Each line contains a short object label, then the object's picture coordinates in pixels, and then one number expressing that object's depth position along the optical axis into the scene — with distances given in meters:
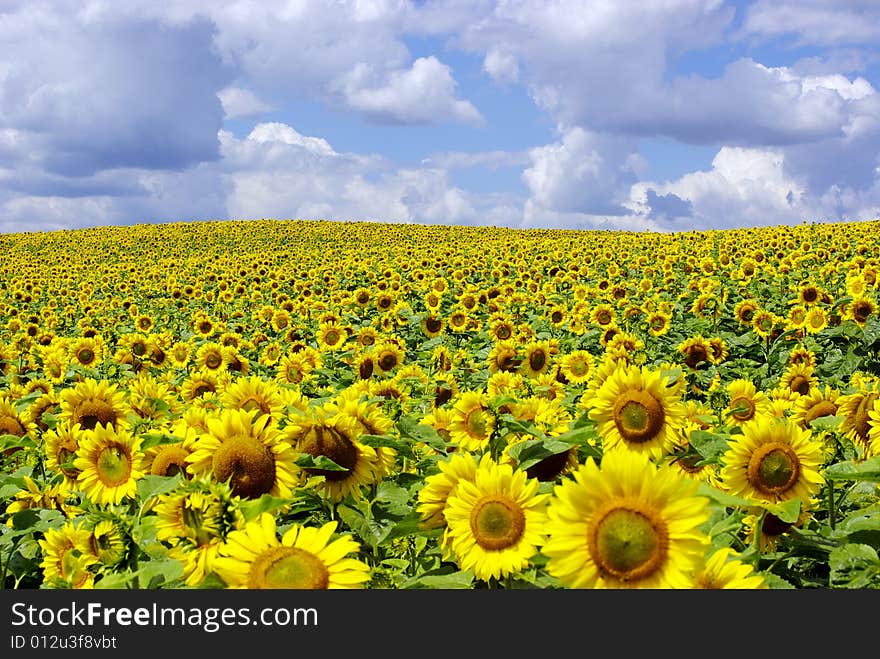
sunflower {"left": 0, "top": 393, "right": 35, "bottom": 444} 5.61
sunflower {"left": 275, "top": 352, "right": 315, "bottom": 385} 9.41
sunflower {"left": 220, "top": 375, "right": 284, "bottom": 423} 4.18
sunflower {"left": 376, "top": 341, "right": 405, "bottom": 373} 8.76
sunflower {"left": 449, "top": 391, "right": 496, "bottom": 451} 4.33
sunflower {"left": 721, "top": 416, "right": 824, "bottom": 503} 3.45
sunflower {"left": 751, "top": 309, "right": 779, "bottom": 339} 12.58
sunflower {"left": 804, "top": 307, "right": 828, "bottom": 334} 12.03
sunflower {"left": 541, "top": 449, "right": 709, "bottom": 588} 2.32
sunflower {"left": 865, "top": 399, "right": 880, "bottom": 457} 3.96
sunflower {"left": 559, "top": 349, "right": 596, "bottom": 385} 8.54
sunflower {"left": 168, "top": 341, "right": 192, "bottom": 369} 11.21
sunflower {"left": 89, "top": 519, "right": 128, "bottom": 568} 2.91
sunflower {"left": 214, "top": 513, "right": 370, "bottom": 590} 2.49
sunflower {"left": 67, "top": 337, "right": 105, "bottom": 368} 12.12
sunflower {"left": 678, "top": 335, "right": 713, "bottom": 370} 10.52
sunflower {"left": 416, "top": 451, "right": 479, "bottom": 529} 3.17
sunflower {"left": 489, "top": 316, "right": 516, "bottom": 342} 11.84
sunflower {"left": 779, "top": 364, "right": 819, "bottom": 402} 7.03
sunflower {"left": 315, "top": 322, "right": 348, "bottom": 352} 11.80
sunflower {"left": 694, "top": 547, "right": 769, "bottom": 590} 2.42
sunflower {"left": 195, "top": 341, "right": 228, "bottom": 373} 10.02
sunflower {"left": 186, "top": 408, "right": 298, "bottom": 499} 3.24
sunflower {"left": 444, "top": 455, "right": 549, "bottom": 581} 2.80
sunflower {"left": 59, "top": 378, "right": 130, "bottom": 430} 5.15
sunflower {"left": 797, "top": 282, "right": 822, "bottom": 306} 13.40
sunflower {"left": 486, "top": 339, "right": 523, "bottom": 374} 8.82
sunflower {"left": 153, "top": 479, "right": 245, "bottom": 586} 2.61
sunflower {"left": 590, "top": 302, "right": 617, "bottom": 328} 13.41
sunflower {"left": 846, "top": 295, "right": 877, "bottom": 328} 11.30
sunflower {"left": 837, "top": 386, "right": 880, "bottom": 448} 4.36
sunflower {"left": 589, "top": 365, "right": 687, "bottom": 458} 3.94
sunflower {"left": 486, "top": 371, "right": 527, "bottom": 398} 6.66
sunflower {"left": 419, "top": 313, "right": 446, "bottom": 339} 13.02
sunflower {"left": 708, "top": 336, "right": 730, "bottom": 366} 10.79
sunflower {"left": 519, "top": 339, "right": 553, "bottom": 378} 8.69
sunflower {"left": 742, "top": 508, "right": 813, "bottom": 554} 3.39
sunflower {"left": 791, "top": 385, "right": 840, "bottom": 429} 4.80
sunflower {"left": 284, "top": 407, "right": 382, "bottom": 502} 3.54
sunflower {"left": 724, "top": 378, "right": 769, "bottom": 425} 4.64
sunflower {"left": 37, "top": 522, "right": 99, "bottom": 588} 3.20
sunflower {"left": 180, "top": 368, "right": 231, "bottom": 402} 6.84
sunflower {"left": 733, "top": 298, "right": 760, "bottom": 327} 13.35
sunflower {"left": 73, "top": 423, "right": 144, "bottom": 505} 3.99
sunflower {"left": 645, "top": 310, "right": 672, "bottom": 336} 12.85
